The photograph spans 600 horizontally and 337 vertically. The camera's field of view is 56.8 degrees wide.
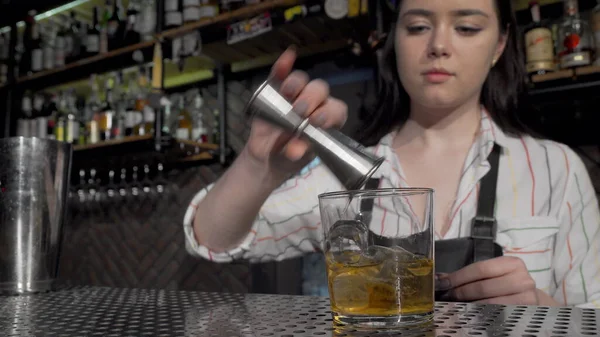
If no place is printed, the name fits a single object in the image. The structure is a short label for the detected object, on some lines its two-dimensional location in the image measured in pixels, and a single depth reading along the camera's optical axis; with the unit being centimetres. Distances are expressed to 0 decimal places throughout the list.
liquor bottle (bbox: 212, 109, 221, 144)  302
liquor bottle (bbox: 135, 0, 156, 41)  304
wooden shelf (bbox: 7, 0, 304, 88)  243
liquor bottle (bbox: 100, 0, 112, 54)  331
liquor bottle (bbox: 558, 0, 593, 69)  191
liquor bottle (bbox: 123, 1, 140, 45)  322
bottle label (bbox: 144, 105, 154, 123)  299
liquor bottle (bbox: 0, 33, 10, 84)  372
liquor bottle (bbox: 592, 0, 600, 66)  193
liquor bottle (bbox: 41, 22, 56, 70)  351
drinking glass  53
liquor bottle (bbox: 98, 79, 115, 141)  323
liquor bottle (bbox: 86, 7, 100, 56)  336
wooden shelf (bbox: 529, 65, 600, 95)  188
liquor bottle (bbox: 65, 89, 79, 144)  337
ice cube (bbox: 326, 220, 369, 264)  55
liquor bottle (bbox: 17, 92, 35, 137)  354
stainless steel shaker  93
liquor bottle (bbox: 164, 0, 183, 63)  283
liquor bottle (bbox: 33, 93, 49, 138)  347
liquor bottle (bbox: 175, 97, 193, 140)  310
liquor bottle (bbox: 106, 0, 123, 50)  331
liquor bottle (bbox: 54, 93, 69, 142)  344
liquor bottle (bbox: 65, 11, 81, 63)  354
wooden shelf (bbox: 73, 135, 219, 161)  273
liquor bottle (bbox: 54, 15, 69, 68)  347
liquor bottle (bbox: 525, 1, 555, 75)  197
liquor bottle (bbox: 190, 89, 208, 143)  301
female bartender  127
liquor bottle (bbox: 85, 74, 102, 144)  330
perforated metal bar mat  51
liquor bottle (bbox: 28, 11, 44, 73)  358
